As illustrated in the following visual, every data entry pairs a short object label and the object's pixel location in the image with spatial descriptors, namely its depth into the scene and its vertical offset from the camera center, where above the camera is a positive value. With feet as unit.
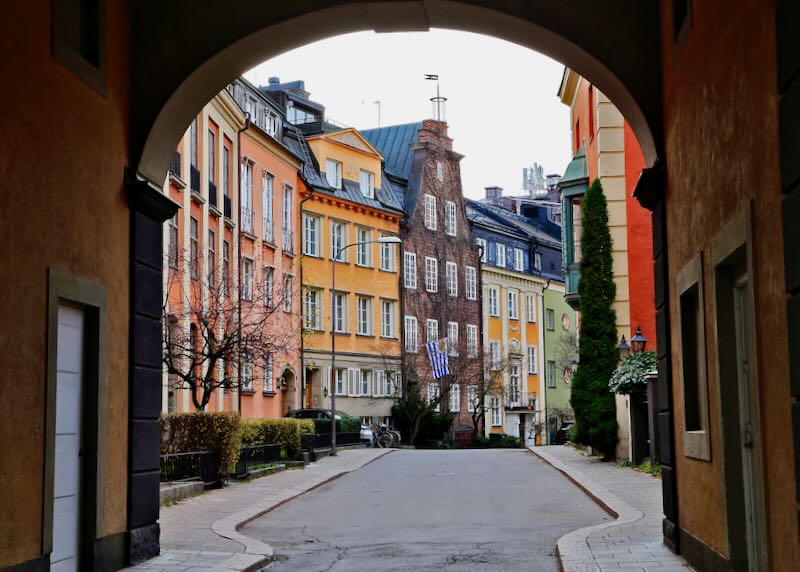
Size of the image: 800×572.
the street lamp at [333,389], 116.47 +4.25
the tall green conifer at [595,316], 95.20 +8.74
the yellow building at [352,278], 171.73 +22.41
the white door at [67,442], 33.45 -0.12
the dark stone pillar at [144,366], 38.99 +2.24
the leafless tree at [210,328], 87.71 +8.24
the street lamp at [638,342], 86.99 +6.12
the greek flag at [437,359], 172.86 +10.13
